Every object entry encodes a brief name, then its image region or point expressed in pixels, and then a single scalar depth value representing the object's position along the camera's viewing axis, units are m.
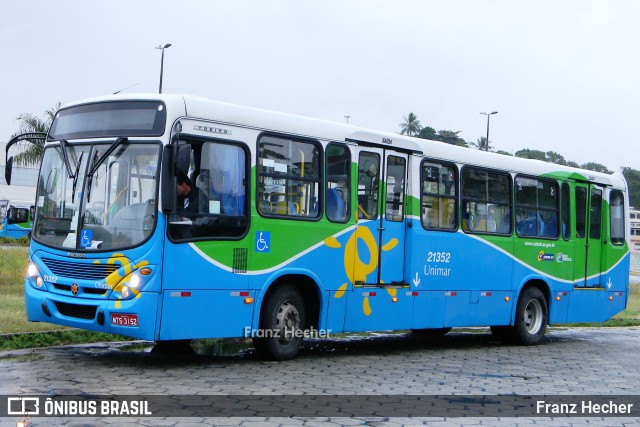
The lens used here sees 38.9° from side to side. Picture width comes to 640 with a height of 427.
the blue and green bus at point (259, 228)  10.68
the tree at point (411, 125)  124.56
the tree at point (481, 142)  111.16
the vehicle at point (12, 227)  49.34
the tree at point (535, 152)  88.72
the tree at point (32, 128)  47.25
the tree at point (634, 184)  138.62
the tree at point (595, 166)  108.29
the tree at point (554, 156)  88.56
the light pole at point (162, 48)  39.88
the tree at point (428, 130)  94.41
